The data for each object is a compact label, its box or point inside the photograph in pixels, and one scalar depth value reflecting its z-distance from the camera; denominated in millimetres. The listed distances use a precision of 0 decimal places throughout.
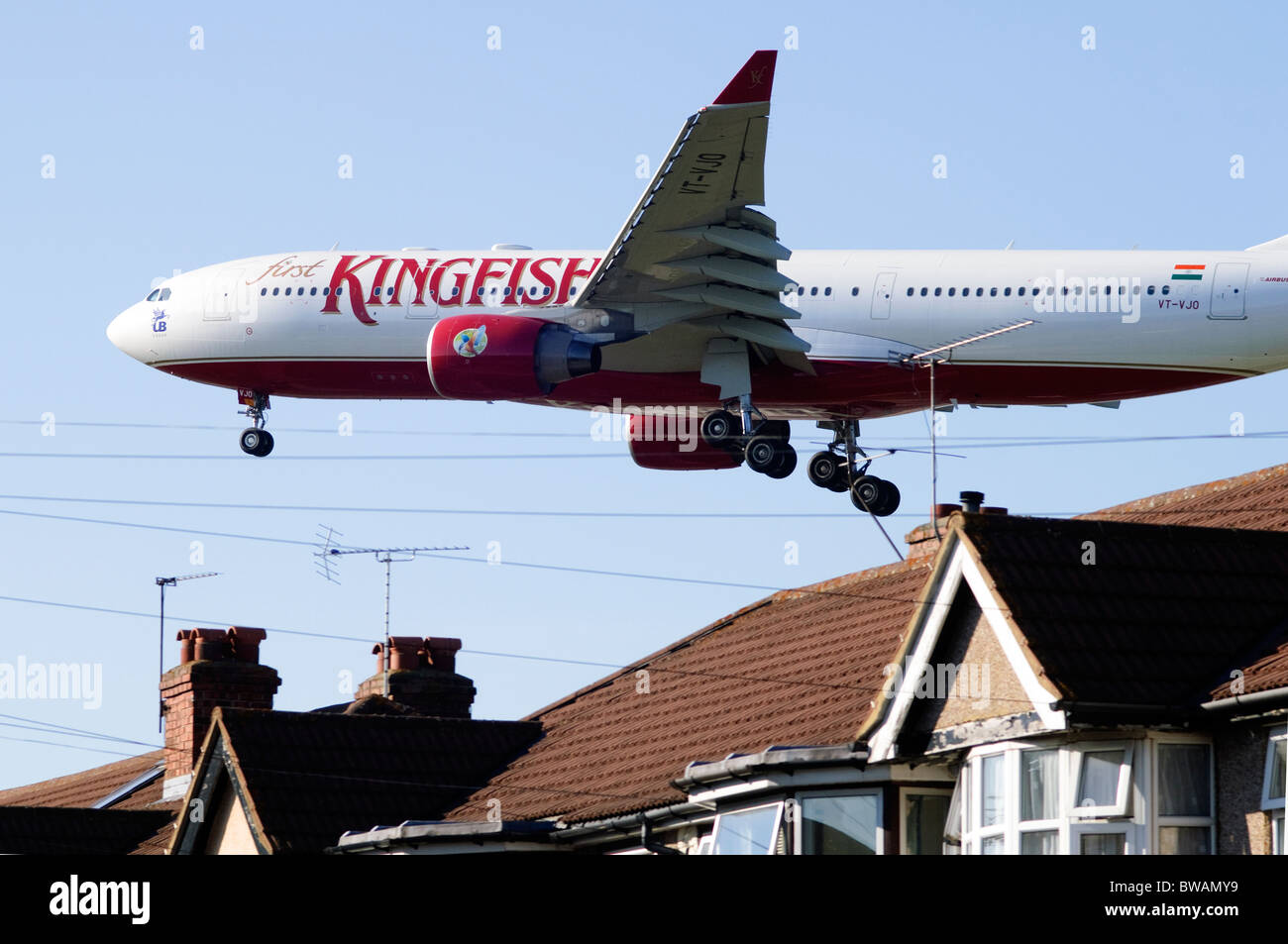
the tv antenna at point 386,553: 46375
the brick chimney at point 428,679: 38469
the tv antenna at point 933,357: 39031
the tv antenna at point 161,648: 38781
